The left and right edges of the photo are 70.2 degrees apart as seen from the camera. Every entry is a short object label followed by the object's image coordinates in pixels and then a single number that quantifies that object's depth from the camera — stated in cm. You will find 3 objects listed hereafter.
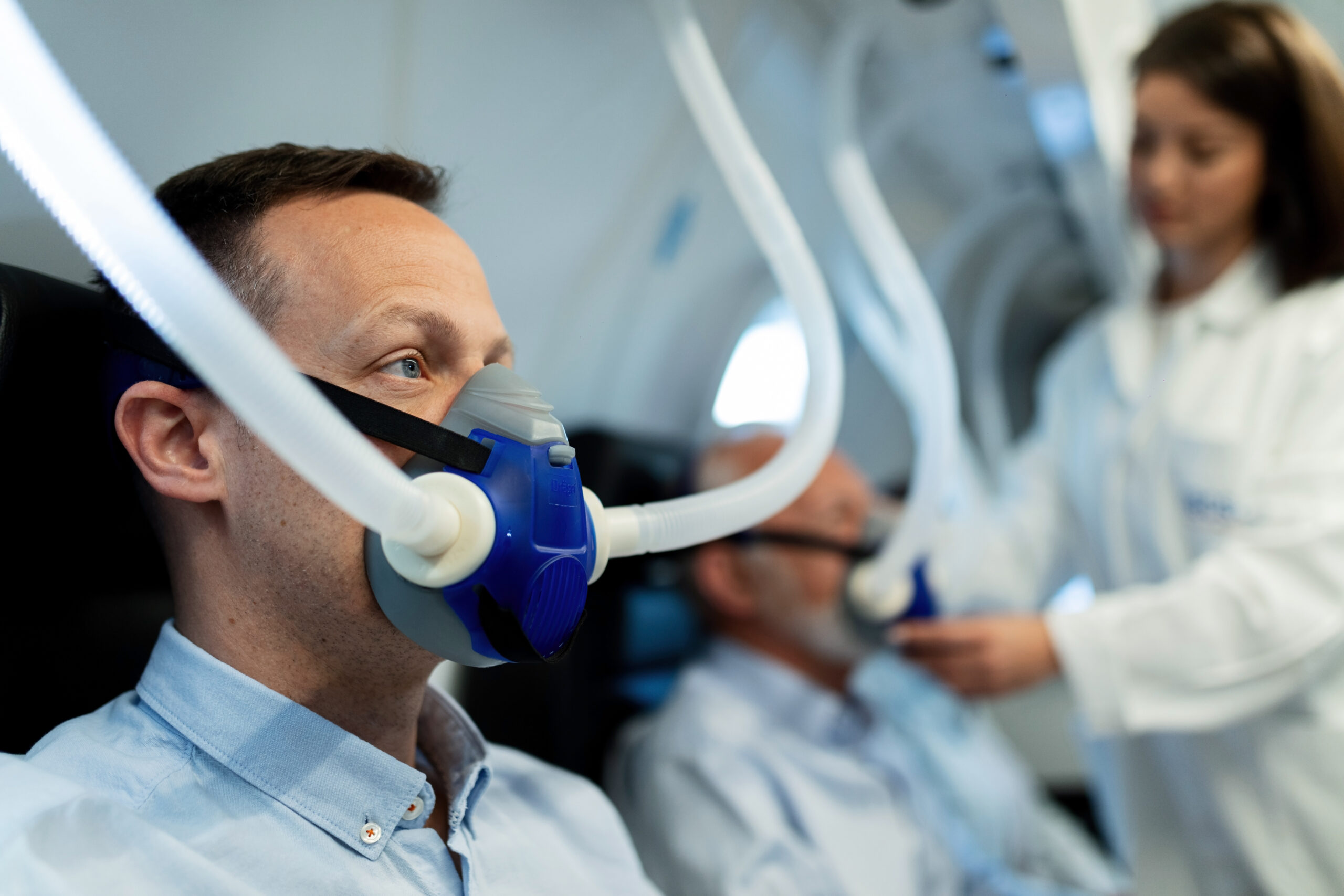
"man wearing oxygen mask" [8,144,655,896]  79
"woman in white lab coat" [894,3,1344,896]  140
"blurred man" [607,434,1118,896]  157
